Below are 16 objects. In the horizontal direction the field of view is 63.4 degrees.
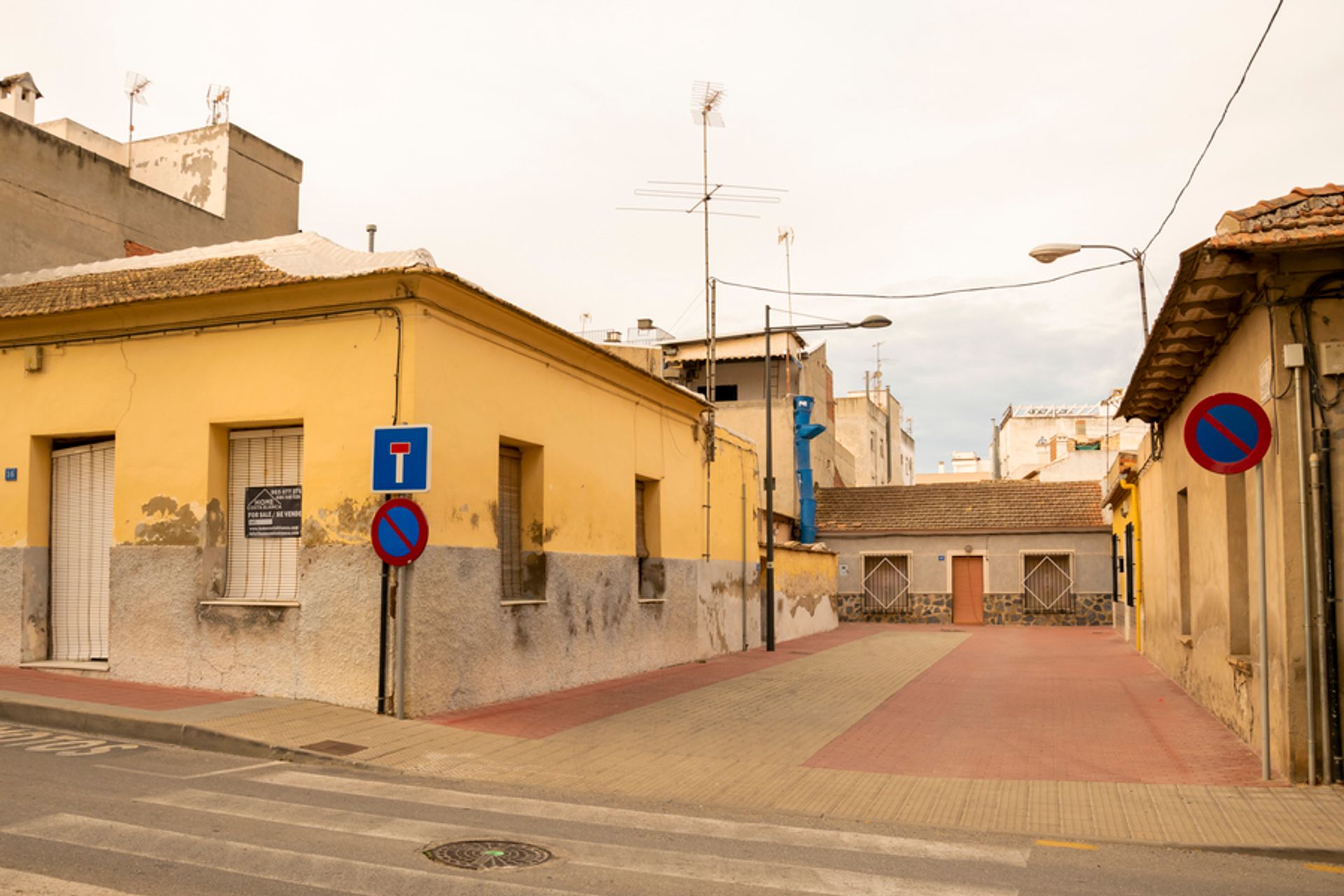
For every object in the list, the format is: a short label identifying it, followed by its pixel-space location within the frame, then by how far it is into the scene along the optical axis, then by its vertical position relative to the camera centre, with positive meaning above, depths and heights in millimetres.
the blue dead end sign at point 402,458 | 10148 +687
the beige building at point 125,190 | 18203 +6631
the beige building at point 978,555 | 36375 -917
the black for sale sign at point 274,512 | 11555 +219
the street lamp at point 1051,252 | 15945 +4062
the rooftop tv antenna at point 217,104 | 26891 +10612
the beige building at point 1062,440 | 43125 +4592
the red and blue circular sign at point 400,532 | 10094 -3
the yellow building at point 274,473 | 11023 +662
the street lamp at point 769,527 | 20828 +50
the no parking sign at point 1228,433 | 8047 +698
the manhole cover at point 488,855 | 5875 -1796
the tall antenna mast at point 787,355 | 37656 +6223
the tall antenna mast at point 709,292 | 26781 +7173
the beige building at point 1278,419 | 8070 +813
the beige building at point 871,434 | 56469 +5183
